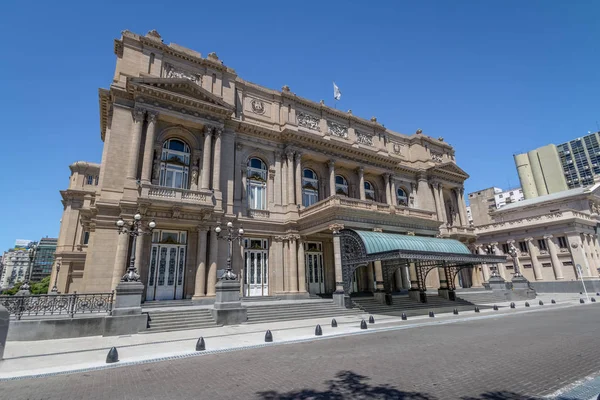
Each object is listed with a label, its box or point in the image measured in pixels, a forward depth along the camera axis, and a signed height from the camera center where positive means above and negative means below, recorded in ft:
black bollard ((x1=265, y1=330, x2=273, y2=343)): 37.41 -5.90
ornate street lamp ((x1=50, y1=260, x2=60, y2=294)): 126.58 +10.11
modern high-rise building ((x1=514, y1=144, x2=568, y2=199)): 245.45 +85.06
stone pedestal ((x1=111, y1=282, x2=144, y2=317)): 45.03 -1.01
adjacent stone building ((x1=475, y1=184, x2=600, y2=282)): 125.18 +17.39
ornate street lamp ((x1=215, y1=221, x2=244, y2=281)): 55.39 +2.74
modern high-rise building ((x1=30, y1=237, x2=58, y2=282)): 379.14 +41.50
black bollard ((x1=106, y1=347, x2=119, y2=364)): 28.64 -5.83
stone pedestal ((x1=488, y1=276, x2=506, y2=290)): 104.05 -1.08
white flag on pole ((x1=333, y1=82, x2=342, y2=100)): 109.03 +66.59
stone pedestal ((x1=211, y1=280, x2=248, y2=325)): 52.45 -2.87
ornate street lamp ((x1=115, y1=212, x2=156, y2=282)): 47.44 +3.63
